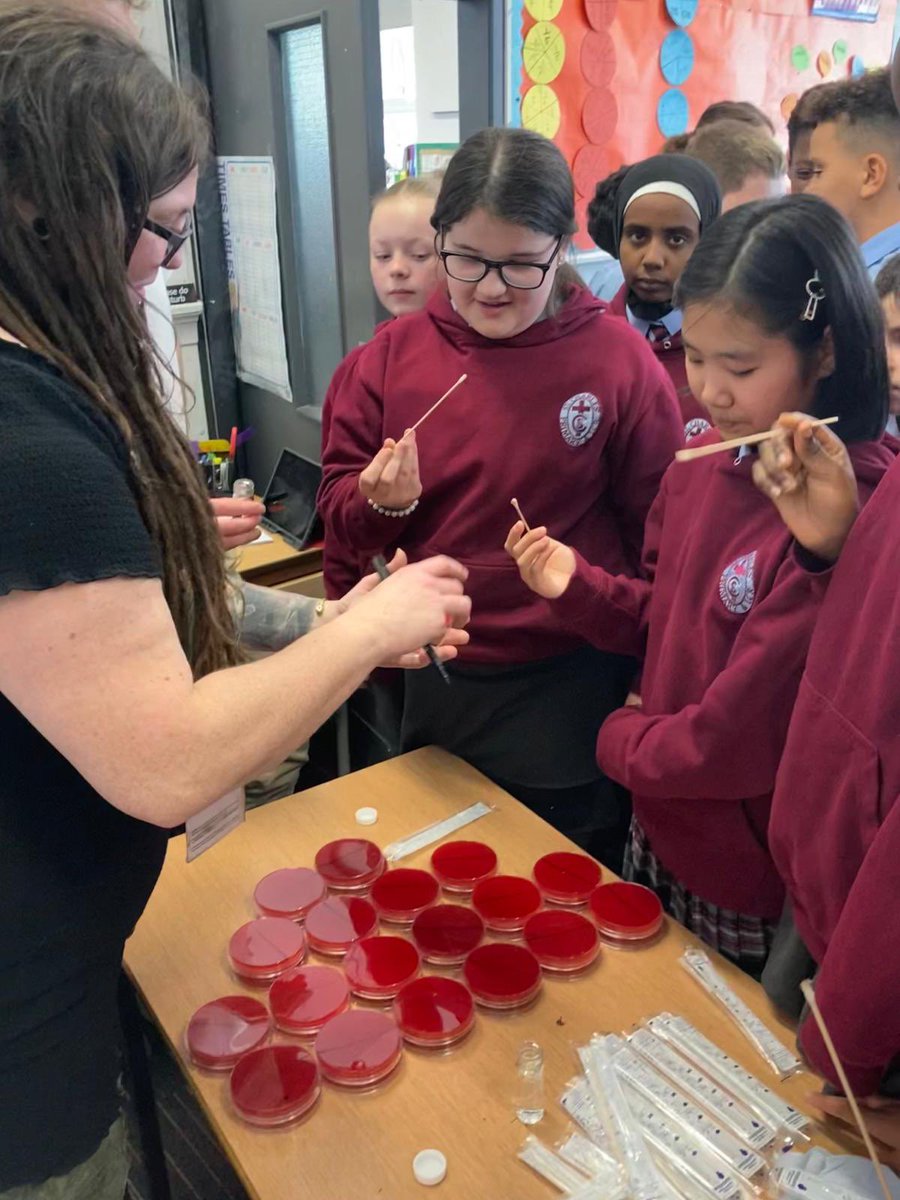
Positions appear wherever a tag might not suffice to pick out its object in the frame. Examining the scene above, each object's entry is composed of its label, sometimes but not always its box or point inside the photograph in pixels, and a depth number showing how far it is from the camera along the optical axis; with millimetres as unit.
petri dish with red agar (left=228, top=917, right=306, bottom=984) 1067
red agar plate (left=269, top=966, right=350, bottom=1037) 1006
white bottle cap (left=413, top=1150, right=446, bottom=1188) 840
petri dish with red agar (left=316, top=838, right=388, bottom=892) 1196
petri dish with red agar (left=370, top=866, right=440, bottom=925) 1144
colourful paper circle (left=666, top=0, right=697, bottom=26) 2838
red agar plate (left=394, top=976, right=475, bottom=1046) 977
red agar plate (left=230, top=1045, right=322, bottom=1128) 895
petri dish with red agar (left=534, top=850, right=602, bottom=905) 1162
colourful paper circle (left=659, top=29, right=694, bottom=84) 2895
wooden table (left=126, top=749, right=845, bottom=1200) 857
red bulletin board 2586
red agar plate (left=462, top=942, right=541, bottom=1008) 1021
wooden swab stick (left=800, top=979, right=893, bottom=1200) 779
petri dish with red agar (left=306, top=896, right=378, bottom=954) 1100
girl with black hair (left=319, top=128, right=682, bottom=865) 1355
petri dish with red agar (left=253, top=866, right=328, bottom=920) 1155
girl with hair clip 1016
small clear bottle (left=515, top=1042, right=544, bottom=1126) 903
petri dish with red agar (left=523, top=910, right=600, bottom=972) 1067
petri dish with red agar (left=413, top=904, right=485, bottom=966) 1083
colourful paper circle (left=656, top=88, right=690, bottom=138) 2949
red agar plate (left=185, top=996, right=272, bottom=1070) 963
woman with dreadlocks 624
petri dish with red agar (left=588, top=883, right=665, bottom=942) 1105
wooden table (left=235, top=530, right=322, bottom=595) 2270
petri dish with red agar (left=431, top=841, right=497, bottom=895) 1188
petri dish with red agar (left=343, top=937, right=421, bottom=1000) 1039
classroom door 1911
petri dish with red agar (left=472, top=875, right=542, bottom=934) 1133
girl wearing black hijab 1712
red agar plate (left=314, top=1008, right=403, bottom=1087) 938
